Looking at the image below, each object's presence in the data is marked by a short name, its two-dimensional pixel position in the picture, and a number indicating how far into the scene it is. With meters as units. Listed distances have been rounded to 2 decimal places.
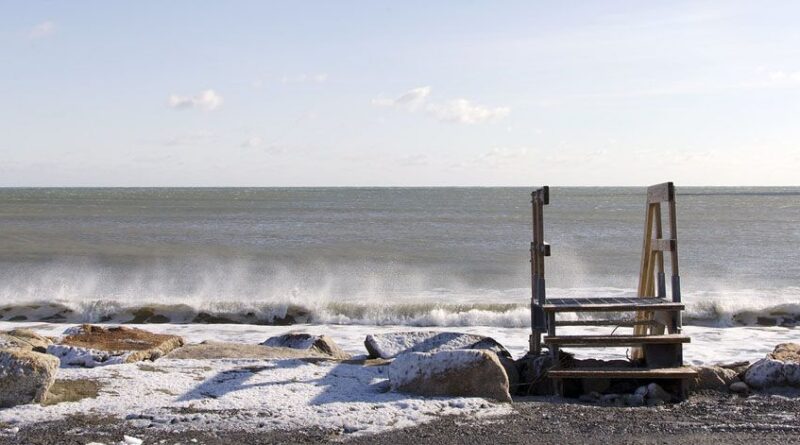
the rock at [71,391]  7.53
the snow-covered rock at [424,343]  9.89
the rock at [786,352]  9.78
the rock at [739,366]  9.80
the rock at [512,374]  9.03
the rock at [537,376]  9.06
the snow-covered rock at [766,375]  8.91
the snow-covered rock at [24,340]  9.96
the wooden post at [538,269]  9.72
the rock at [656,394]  8.54
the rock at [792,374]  8.86
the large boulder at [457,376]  7.91
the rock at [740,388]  8.83
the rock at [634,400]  8.38
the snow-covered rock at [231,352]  9.61
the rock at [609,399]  8.45
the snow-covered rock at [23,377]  7.27
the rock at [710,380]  8.97
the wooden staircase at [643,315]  8.80
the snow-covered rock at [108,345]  8.98
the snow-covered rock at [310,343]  10.77
